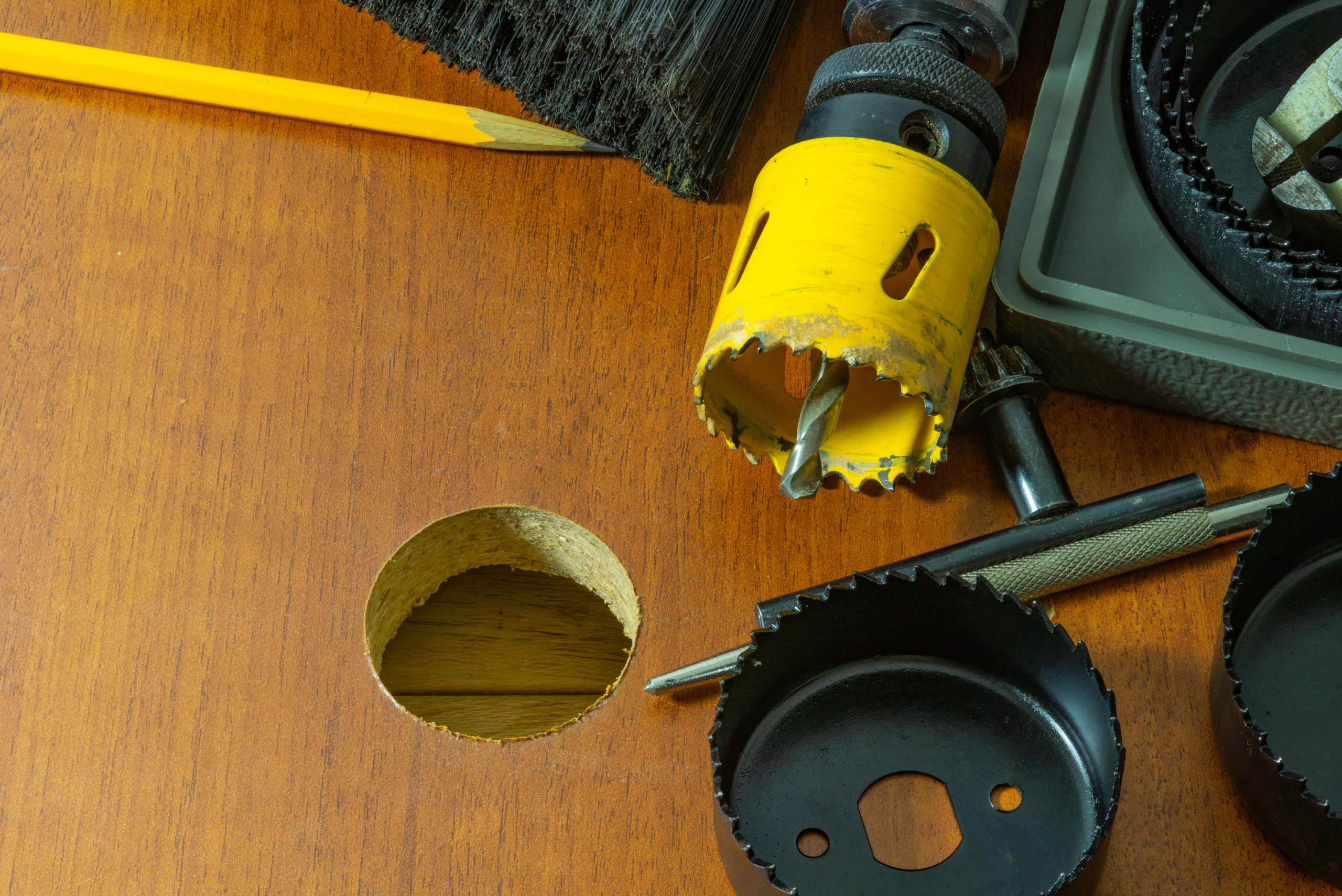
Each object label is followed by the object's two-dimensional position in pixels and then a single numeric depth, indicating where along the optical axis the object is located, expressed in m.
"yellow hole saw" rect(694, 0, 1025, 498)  0.61
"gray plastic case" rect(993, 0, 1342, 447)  0.63
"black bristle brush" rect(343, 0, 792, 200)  0.64
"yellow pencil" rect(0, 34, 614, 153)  0.67
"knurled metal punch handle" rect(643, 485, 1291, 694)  0.63
